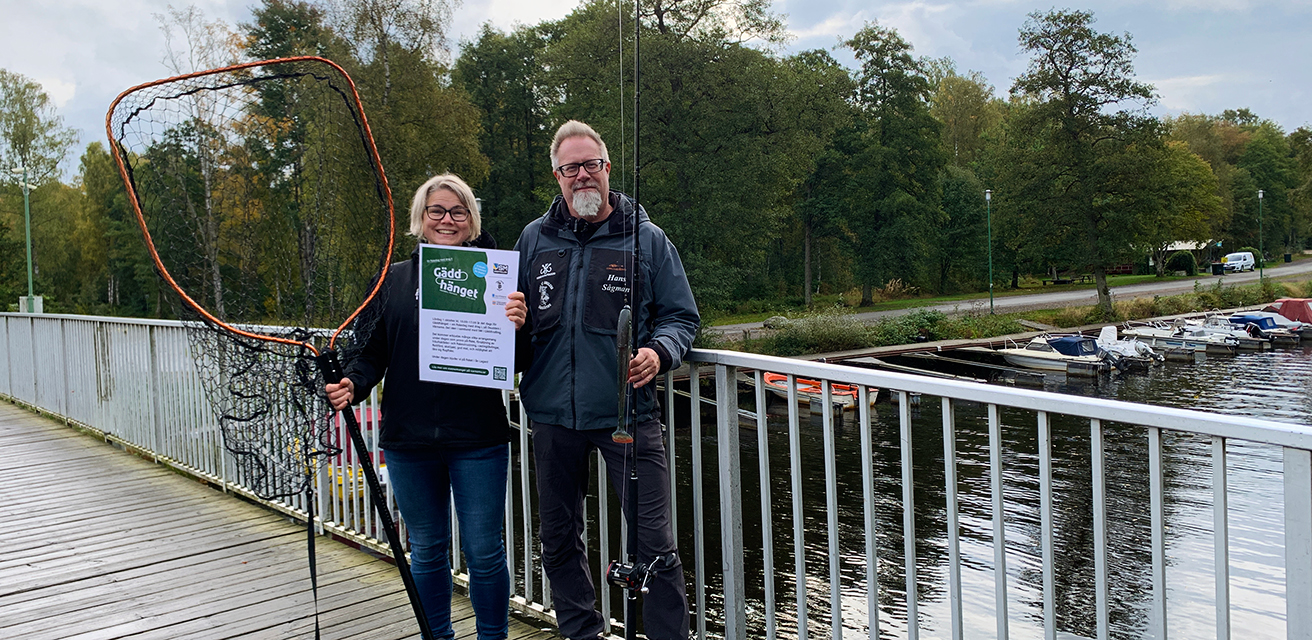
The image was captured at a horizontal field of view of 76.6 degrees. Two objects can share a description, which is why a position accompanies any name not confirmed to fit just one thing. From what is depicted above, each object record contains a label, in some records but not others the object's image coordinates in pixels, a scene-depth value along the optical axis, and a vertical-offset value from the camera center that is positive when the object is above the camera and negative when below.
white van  56.38 +0.72
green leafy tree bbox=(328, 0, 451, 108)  23.70 +7.77
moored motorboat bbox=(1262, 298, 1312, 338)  33.36 -1.58
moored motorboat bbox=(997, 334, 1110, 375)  24.86 -2.40
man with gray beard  2.25 -0.12
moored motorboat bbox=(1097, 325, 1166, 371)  25.86 -2.43
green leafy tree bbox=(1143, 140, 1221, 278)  31.03 +3.19
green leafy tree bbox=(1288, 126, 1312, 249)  43.69 +6.05
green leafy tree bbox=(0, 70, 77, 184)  38.25 +8.36
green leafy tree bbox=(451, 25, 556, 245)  34.34 +7.52
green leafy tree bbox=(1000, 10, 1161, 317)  31.22 +5.27
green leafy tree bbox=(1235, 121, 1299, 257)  61.91 +6.82
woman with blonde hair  2.43 -0.40
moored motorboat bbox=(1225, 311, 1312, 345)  31.25 -2.09
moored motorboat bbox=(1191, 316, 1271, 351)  29.78 -2.17
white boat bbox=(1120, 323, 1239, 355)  28.75 -2.26
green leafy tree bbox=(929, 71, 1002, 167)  52.91 +10.72
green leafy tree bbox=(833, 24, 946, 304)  37.06 +5.71
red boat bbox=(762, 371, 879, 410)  19.98 -2.84
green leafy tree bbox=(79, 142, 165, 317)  38.94 +3.25
